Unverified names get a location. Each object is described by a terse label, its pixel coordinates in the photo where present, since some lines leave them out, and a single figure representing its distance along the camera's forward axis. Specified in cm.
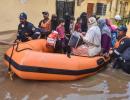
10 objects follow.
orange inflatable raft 230
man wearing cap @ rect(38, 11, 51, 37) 319
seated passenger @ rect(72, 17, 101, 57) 260
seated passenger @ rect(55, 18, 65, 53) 283
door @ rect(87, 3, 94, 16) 648
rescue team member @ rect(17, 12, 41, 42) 279
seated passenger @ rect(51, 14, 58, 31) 329
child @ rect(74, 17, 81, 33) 371
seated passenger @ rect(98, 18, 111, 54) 267
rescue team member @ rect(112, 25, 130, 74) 265
